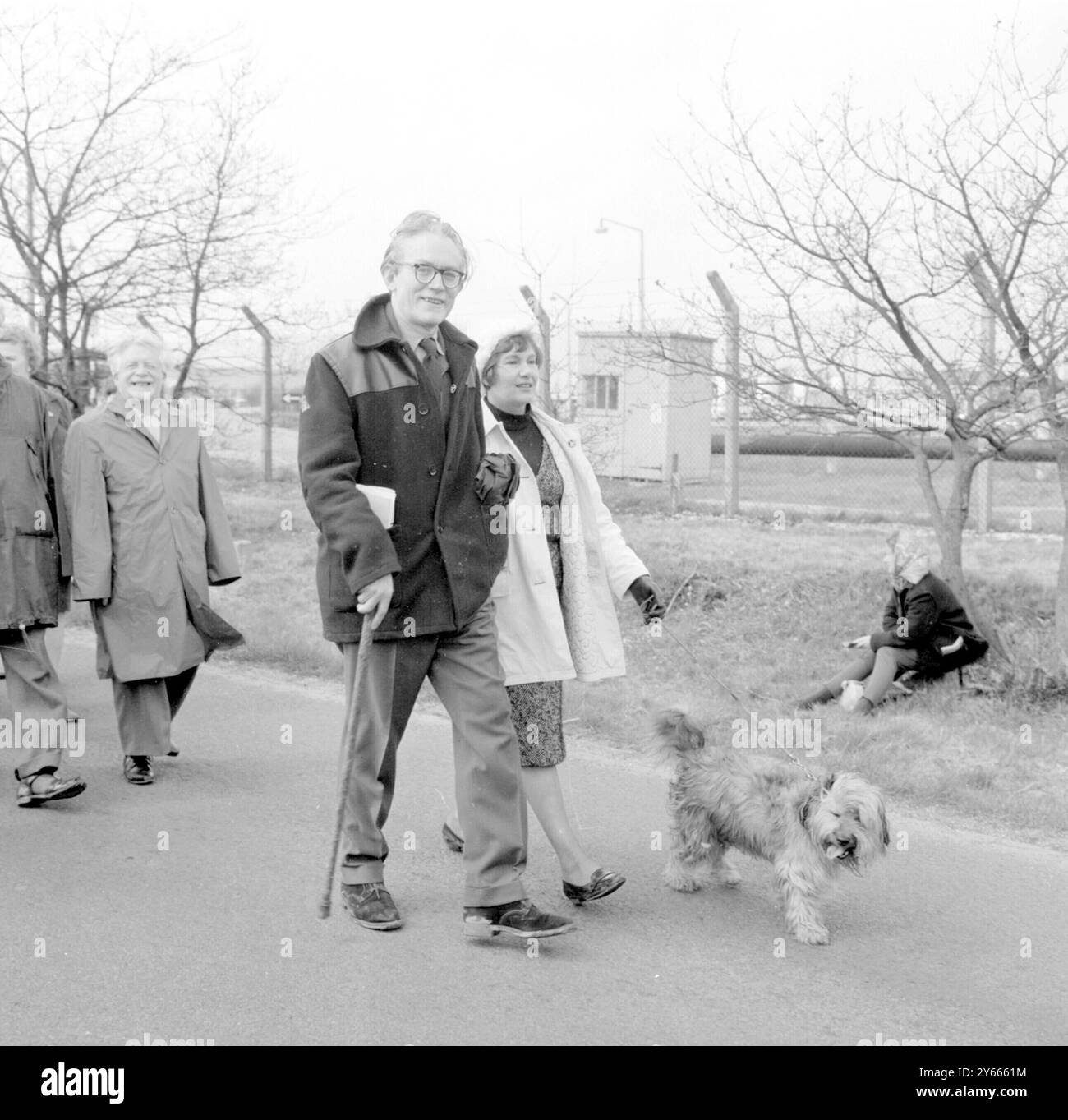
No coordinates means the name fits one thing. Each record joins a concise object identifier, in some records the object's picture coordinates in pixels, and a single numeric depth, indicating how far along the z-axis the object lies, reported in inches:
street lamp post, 350.9
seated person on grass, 288.2
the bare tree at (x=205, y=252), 492.1
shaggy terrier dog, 167.3
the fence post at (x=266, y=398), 559.5
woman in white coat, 178.1
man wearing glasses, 161.5
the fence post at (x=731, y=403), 323.3
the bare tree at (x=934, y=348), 283.4
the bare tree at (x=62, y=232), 467.5
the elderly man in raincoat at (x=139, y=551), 233.0
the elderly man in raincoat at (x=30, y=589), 222.4
